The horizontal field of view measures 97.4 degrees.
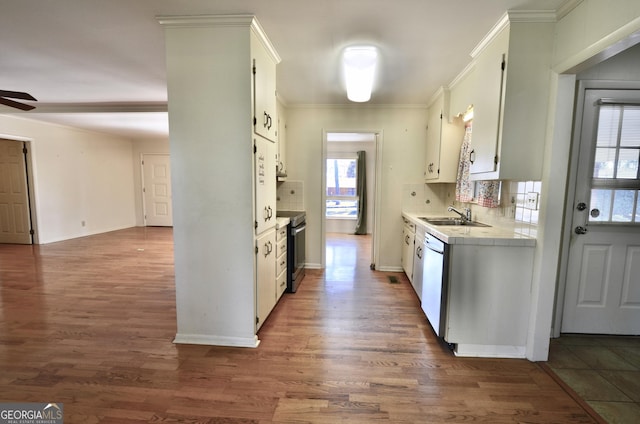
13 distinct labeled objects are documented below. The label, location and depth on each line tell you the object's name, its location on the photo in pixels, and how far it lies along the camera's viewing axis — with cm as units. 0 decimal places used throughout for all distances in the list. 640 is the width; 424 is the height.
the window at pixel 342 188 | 735
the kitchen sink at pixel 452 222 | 292
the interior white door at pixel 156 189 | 749
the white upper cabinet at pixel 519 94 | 186
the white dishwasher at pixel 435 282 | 211
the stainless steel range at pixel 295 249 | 320
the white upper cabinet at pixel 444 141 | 329
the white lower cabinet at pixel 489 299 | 202
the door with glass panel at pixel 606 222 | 216
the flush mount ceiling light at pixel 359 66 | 232
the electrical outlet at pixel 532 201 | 203
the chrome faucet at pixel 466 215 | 309
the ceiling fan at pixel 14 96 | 218
